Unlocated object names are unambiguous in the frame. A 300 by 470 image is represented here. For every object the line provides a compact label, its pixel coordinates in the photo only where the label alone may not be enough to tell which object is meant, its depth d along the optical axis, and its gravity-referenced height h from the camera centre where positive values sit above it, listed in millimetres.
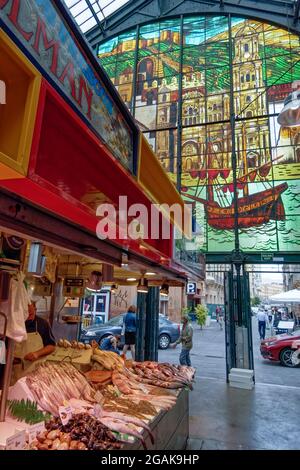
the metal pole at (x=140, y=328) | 8258 -580
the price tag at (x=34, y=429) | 2166 -913
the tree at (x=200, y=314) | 19625 -343
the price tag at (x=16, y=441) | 1967 -908
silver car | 11871 -1004
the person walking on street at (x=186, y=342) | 8188 -903
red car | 9867 -1235
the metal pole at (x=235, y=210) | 8047 +2897
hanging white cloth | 2396 -47
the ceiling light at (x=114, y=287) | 6323 +399
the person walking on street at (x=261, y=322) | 15086 -579
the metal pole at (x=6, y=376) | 2380 -598
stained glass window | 8984 +6518
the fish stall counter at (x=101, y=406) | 2273 -928
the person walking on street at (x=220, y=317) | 24231 -712
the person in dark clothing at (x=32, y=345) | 3520 -536
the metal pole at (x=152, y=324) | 8336 -470
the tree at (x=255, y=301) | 42750 +1304
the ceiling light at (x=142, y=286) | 5051 +346
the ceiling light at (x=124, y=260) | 2967 +454
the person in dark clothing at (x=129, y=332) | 8844 -737
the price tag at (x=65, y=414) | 2367 -862
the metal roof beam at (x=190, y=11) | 10273 +11313
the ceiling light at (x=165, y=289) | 5820 +367
